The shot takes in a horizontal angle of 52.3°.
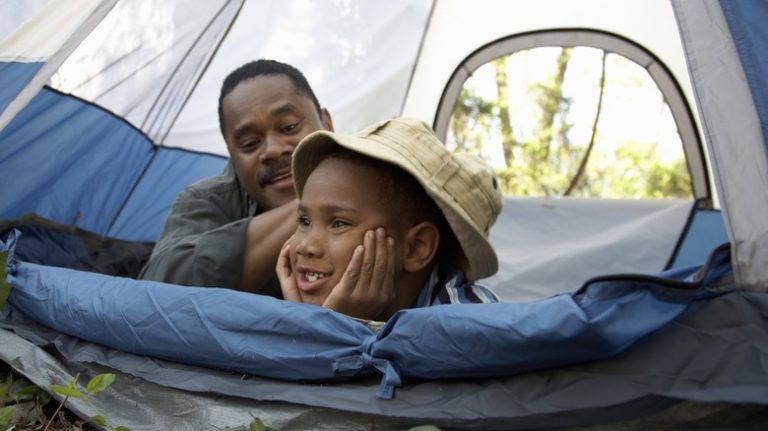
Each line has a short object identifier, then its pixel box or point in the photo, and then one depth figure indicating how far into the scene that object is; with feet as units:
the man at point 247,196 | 5.59
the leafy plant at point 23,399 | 3.98
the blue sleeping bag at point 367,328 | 3.22
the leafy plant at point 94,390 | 3.66
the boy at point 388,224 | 4.66
